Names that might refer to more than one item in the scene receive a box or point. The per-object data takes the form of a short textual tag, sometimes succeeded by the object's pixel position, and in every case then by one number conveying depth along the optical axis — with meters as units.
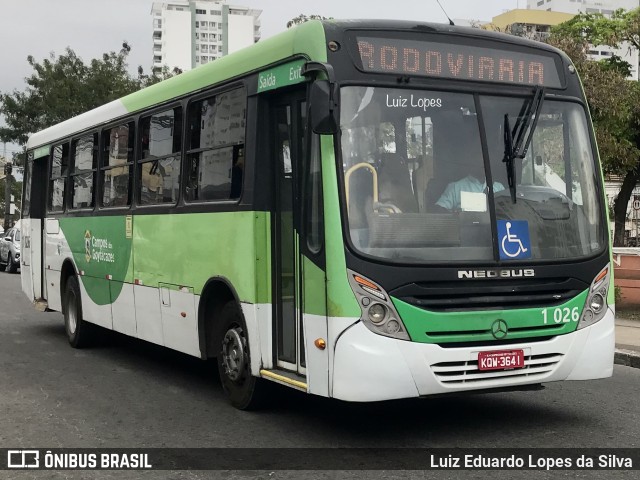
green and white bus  6.13
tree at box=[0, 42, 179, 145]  39.25
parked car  32.56
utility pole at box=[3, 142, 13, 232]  30.83
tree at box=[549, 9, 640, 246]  16.02
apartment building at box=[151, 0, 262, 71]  153.50
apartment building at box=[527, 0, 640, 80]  145.88
